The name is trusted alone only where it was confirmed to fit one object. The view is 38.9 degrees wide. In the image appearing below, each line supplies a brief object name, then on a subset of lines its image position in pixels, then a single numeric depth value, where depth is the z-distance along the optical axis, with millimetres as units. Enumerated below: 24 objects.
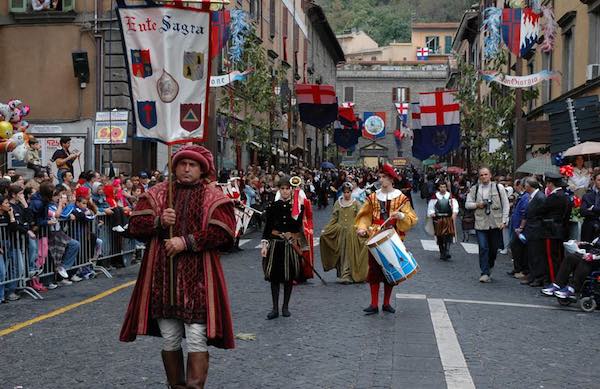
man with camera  13344
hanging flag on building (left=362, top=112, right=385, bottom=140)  58688
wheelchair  10633
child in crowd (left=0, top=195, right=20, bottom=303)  10500
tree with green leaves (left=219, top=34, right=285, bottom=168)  29516
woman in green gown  13078
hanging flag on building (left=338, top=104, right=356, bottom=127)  48281
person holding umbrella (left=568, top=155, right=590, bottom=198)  14617
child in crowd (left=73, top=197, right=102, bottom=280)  13055
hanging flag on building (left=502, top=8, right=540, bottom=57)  20812
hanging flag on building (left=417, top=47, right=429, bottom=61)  94312
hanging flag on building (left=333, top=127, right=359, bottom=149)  48562
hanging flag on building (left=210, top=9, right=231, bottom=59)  23334
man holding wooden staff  5129
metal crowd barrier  10844
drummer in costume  9836
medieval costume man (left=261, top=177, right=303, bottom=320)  9664
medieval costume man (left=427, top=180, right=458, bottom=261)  17125
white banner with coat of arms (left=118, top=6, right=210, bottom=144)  5539
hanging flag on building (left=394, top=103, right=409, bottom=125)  66875
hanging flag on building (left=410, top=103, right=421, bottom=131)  39594
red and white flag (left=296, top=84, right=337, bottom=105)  35344
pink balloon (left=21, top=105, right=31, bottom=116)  18888
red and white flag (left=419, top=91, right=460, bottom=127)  30344
